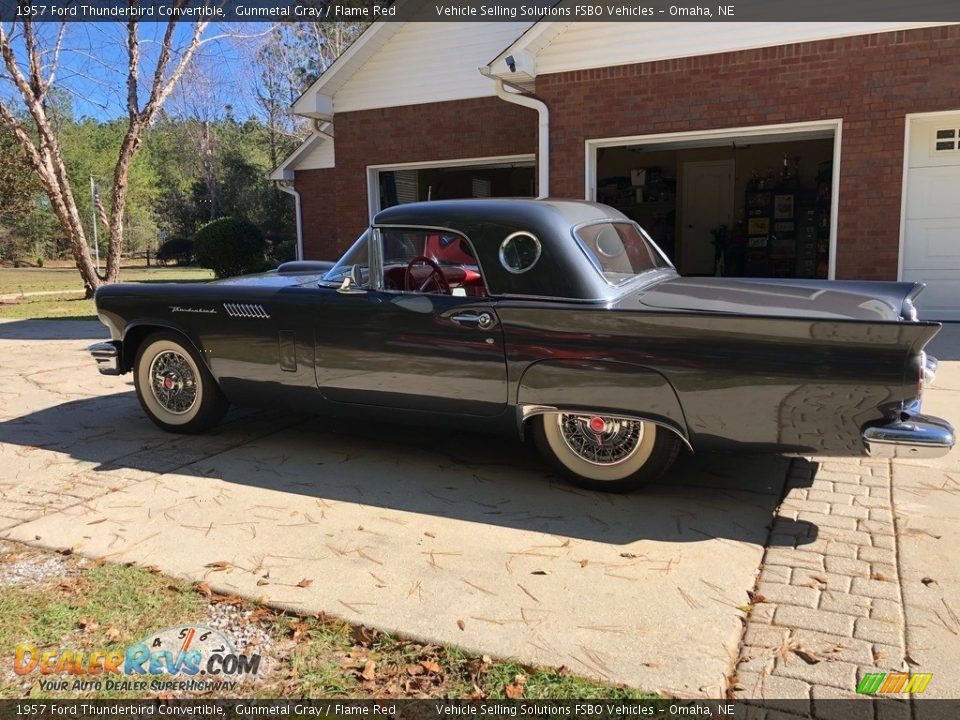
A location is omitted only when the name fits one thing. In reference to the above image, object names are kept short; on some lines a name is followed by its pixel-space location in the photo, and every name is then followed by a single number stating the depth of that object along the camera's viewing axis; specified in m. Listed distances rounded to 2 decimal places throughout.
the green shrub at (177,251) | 39.00
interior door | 15.41
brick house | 8.82
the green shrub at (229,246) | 20.00
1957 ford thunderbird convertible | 3.39
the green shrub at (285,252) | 26.49
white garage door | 9.01
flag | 17.65
